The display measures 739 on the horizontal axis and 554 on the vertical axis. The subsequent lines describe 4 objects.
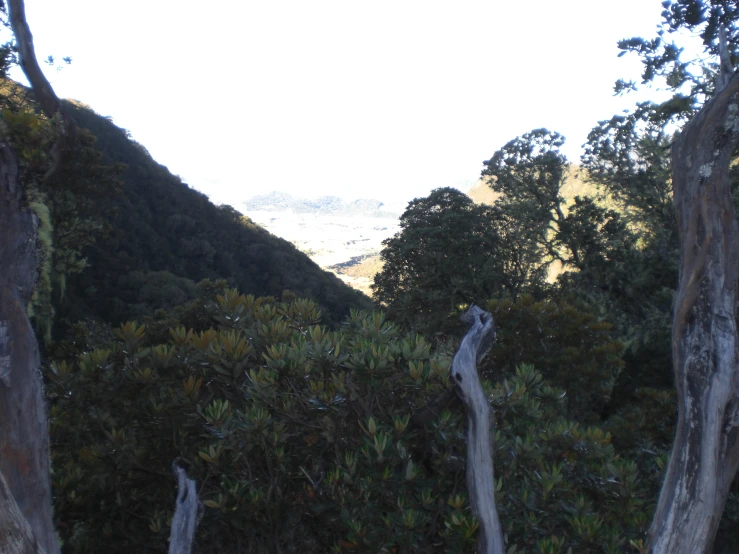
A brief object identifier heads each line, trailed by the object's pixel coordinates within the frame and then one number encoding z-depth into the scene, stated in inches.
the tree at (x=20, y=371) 96.4
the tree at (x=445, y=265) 610.5
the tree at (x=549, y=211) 617.0
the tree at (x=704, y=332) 128.0
